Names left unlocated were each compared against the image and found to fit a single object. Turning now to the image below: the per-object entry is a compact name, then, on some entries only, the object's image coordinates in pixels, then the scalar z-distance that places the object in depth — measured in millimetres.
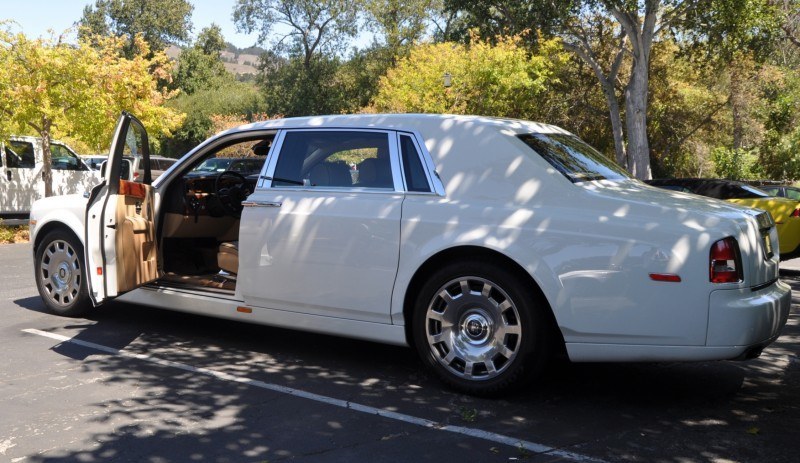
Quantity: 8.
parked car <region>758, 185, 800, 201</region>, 13297
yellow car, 11594
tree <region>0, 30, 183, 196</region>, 16281
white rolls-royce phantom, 4469
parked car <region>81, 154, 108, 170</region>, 25225
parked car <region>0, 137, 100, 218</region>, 16609
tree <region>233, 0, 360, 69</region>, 52594
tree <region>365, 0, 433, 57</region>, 51562
